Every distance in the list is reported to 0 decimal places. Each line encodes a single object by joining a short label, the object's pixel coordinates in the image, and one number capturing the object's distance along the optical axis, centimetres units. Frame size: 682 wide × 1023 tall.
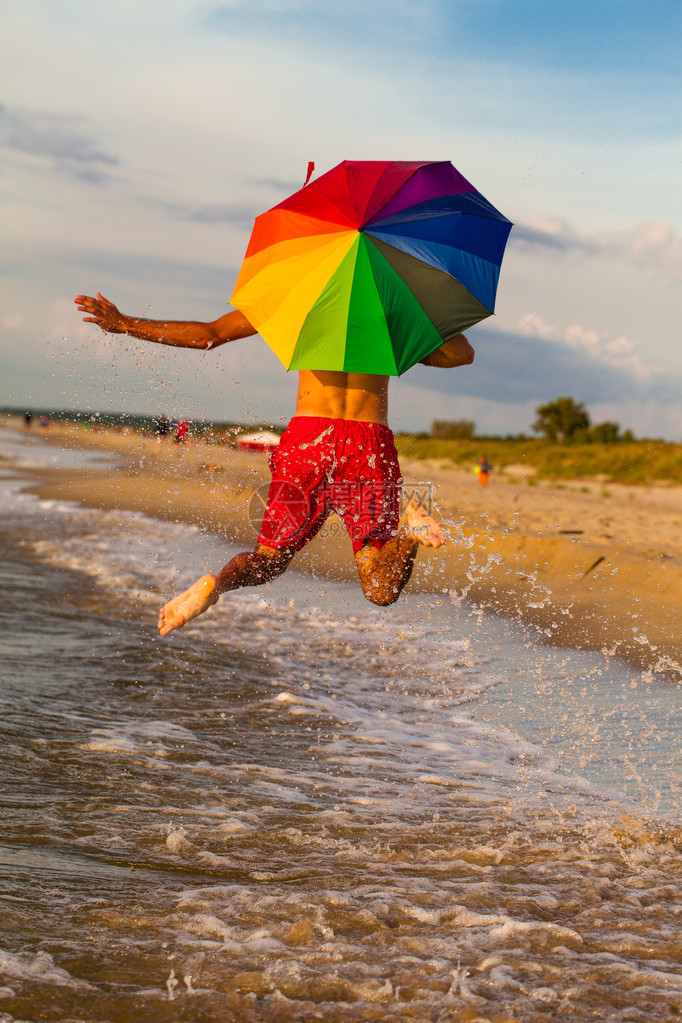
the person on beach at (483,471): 2744
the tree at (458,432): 3517
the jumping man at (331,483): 444
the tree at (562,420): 4019
